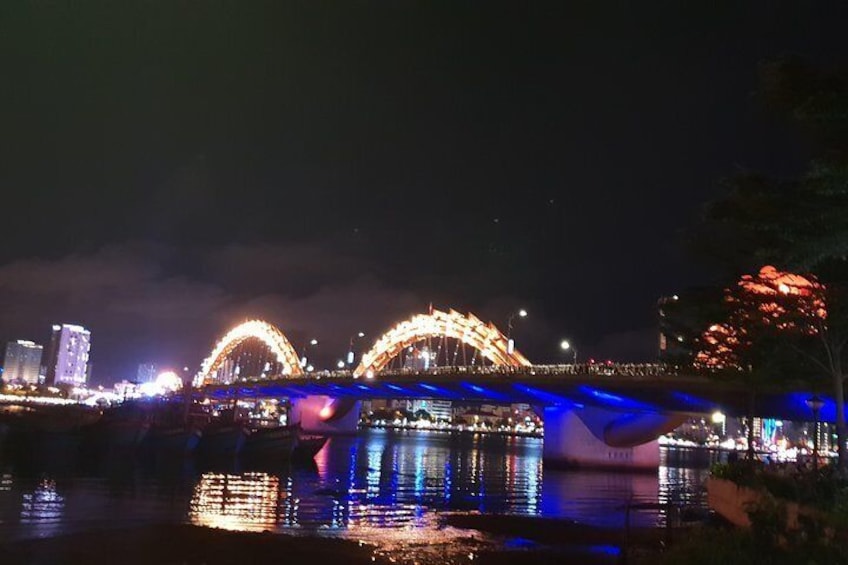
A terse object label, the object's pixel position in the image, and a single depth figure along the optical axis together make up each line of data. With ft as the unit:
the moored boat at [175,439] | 219.61
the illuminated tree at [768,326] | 93.50
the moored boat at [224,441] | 216.54
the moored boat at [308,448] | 217.15
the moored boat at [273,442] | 209.56
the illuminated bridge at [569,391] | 206.28
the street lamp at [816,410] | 101.07
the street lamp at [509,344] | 333.91
